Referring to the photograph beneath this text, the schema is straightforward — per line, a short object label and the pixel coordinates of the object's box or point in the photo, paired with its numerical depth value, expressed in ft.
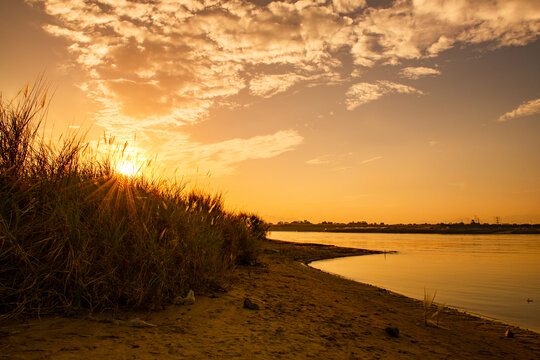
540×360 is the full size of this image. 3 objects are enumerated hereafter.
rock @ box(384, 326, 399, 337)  13.55
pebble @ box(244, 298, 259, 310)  14.25
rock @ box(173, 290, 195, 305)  13.05
